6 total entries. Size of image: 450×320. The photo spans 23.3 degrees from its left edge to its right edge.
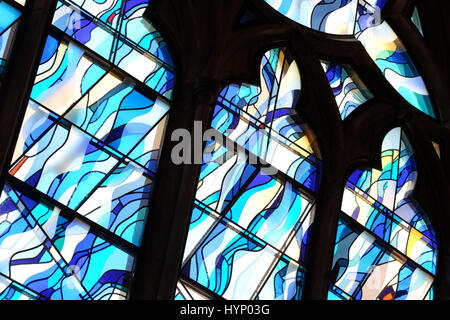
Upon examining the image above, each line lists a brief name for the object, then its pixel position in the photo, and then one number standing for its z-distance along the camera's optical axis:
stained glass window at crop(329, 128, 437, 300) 7.45
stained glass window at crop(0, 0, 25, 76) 5.99
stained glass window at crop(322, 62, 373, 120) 7.92
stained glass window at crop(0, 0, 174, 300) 5.87
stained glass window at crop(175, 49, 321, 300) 6.64
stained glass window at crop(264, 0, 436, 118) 8.11
